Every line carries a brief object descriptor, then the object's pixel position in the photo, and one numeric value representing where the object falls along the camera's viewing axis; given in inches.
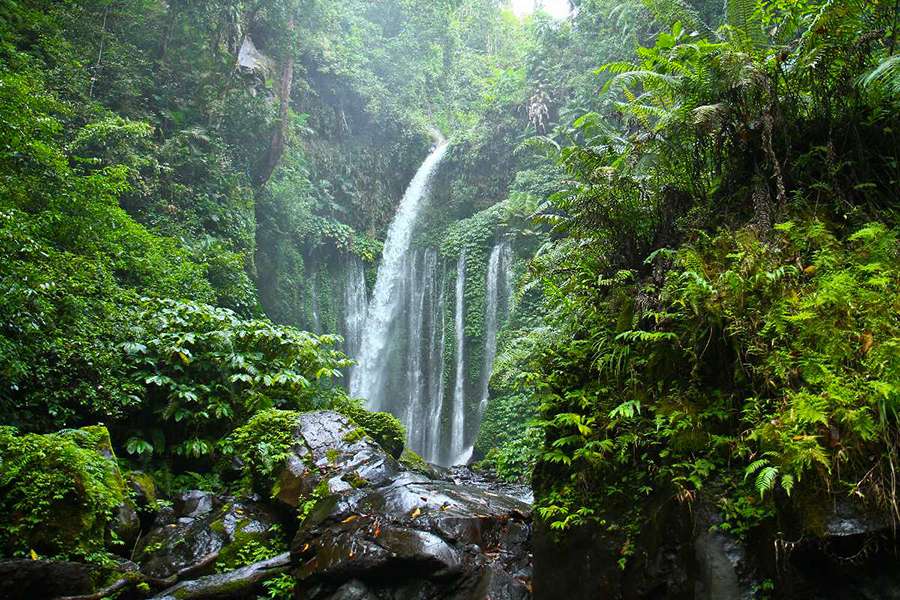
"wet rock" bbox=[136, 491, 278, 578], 211.9
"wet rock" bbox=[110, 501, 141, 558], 212.6
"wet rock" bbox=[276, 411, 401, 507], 233.9
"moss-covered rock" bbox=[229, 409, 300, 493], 249.1
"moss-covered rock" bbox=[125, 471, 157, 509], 237.1
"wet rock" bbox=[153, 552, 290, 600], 185.2
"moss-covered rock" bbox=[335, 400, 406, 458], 327.3
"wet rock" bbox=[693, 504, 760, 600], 104.1
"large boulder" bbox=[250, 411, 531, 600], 165.8
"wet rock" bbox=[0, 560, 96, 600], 163.5
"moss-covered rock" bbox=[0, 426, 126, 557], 184.1
